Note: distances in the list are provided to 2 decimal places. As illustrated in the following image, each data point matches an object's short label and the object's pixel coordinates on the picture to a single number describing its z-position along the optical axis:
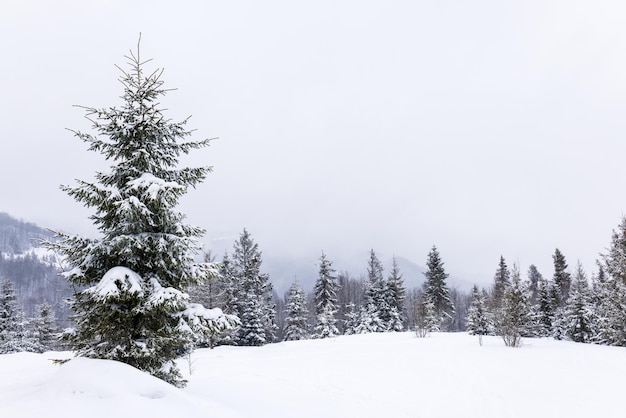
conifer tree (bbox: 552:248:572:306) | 57.16
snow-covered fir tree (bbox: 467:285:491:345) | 37.88
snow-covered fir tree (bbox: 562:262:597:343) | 28.03
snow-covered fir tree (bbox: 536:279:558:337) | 39.34
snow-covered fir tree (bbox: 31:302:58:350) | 38.06
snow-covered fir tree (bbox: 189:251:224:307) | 33.84
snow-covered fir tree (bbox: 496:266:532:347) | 20.32
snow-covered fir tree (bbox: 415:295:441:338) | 30.48
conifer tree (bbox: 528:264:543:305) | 75.95
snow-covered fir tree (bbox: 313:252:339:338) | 44.88
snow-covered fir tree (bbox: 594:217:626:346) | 20.55
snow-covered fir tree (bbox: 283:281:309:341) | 41.44
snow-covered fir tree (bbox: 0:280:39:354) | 30.33
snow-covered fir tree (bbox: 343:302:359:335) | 49.73
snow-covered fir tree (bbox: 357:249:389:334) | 44.59
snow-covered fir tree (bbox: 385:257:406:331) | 46.38
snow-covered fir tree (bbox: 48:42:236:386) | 7.10
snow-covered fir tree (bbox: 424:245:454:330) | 49.47
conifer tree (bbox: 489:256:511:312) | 22.17
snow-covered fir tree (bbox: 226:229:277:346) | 34.75
